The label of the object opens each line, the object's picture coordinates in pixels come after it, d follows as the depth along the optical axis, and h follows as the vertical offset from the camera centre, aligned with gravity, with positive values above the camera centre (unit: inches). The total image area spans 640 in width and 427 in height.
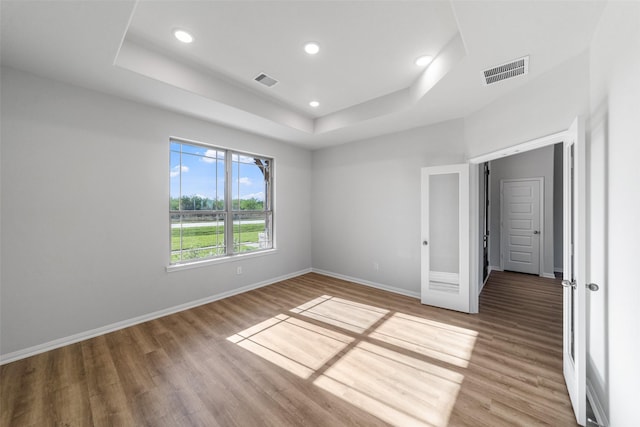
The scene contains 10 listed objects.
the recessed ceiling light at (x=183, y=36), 87.1 +63.7
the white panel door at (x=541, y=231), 208.4 -16.0
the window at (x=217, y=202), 143.1 +6.8
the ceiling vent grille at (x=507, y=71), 88.2 +53.3
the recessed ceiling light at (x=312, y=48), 93.2 +63.5
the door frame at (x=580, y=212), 64.7 +0.0
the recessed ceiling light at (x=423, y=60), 101.5 +63.7
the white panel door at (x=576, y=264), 64.8 -15.0
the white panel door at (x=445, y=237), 134.2 -14.3
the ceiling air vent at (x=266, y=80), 116.8 +64.5
